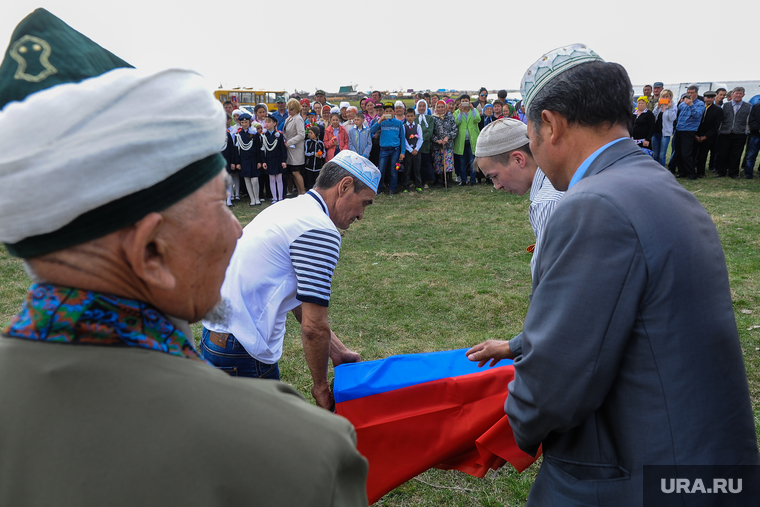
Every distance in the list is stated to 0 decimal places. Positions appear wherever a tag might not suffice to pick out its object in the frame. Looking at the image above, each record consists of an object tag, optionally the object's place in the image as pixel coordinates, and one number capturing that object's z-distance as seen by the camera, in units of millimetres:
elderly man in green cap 744
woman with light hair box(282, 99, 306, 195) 13125
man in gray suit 1370
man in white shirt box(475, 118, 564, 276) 3402
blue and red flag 2516
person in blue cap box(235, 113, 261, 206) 13023
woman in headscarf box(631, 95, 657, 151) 14740
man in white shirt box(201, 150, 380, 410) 2465
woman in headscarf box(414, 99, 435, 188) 14635
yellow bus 28391
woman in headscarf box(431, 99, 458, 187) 14945
